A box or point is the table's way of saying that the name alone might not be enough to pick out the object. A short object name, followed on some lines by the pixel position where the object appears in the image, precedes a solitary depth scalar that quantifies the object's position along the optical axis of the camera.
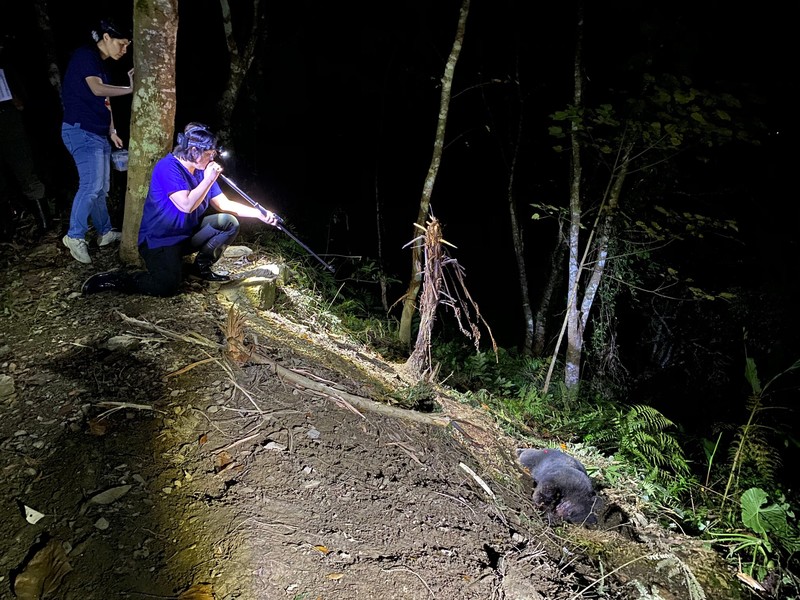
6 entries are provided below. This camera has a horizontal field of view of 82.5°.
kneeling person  4.15
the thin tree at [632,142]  5.52
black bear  3.69
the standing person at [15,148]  4.83
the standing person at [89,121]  4.25
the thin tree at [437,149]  5.88
